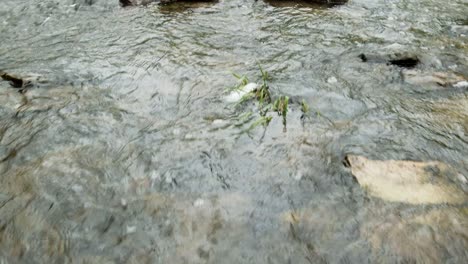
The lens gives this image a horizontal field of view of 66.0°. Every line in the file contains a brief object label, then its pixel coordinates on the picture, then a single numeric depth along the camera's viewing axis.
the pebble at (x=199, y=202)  2.74
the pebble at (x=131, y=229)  2.53
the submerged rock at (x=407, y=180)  2.71
